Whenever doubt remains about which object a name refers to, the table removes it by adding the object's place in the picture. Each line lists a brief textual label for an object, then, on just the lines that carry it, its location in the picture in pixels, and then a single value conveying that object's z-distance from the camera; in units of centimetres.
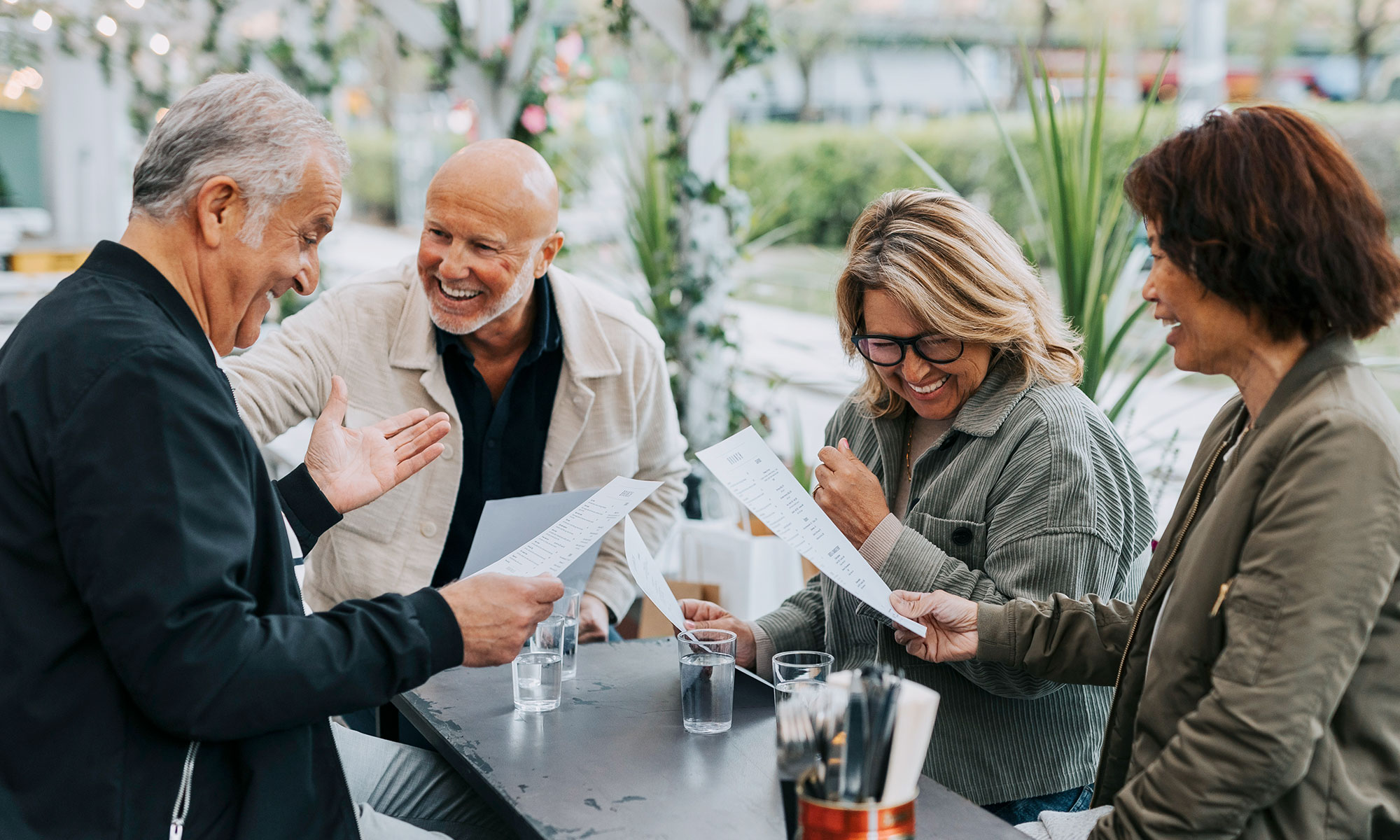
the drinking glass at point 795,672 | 156
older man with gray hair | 117
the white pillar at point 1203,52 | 373
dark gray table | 137
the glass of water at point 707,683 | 164
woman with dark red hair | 117
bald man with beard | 231
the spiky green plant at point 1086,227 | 279
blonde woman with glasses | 176
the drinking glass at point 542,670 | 175
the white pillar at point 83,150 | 887
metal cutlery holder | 103
